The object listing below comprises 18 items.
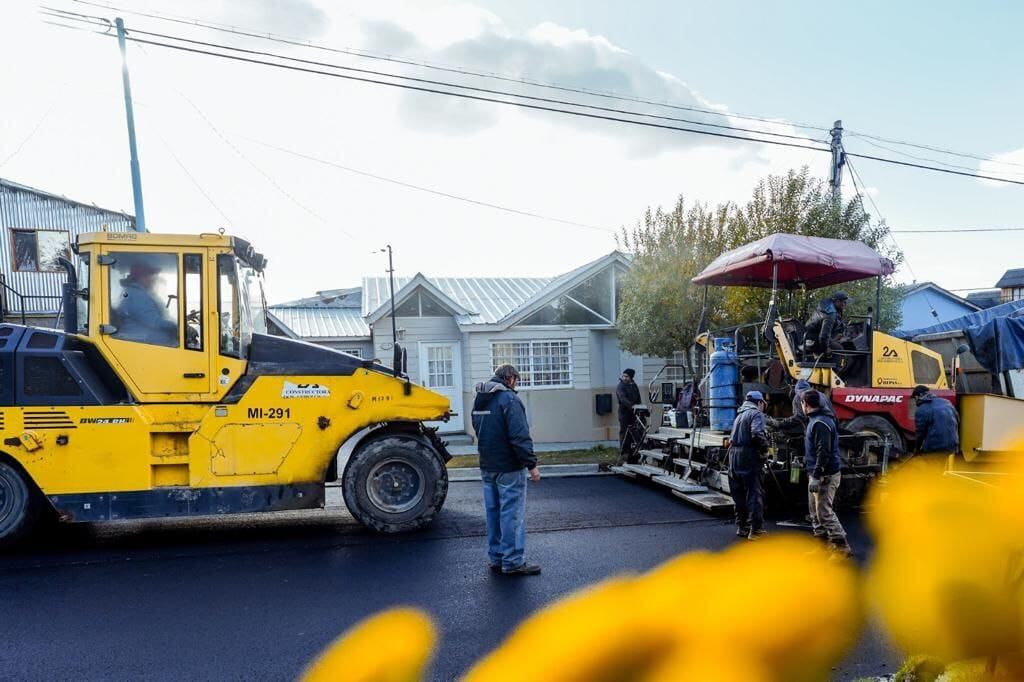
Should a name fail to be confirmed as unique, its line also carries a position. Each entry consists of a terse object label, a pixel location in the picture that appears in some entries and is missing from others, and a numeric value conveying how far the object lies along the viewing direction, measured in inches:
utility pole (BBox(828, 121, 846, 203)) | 633.0
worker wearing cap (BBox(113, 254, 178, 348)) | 266.8
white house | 629.6
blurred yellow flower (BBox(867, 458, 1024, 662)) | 56.7
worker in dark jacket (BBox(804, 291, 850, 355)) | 345.7
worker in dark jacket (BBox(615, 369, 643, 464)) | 465.4
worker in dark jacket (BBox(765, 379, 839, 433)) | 318.0
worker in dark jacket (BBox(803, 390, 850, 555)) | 252.1
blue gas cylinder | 360.2
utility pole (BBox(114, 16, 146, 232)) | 552.7
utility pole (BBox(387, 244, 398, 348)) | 599.4
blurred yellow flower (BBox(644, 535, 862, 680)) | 75.0
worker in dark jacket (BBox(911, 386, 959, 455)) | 308.2
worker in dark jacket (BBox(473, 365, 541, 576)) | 231.1
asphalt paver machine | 335.6
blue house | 1087.6
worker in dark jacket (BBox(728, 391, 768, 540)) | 275.4
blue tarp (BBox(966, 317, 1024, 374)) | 412.8
